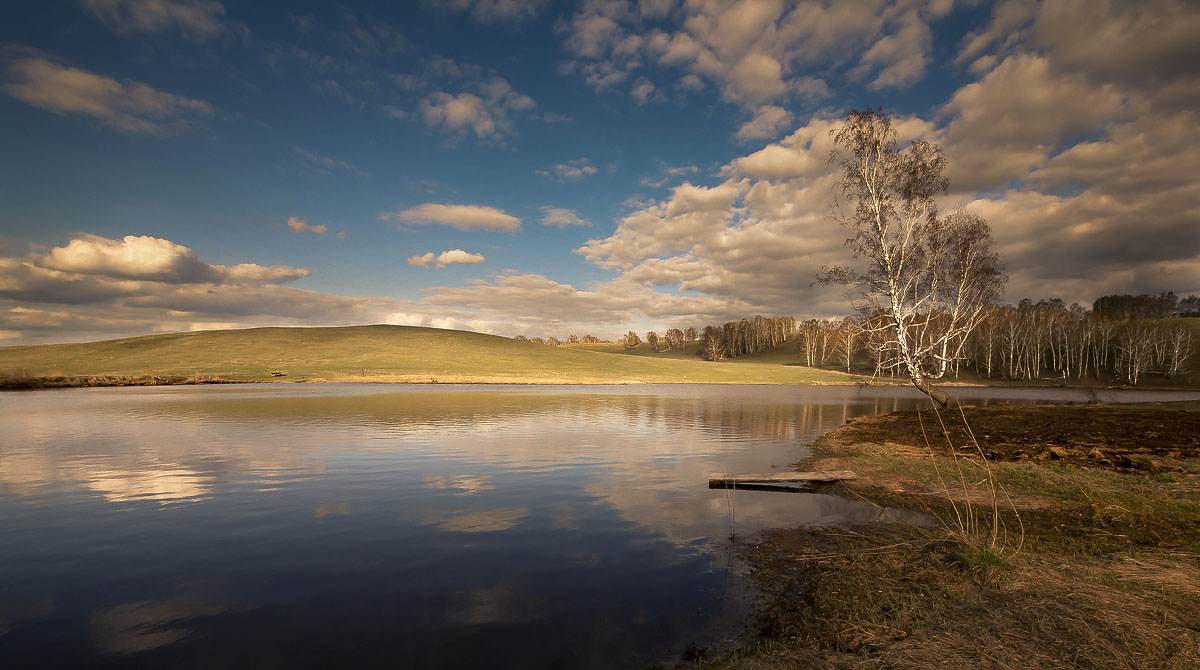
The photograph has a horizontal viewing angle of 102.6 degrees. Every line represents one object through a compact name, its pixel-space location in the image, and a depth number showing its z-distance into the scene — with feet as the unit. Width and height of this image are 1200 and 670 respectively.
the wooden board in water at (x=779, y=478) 53.76
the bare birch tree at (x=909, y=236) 94.07
